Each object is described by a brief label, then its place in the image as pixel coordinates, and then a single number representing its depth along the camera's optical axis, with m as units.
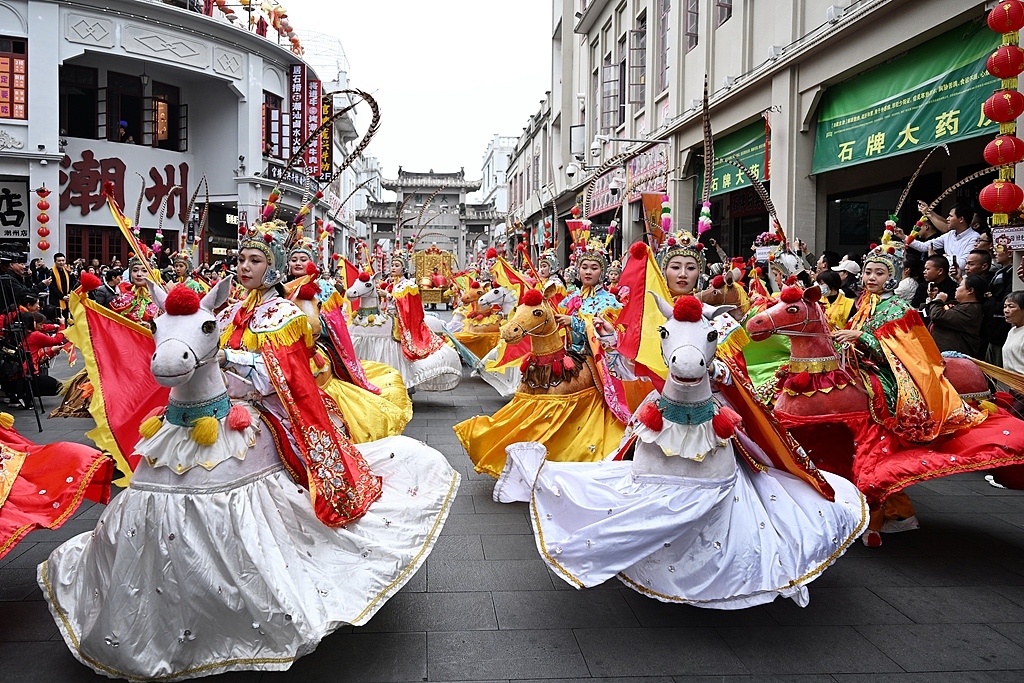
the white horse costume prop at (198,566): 3.01
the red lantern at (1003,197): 6.20
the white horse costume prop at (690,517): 3.53
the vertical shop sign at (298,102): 25.33
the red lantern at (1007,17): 6.06
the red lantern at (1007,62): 6.18
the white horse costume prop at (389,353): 9.55
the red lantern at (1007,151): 6.23
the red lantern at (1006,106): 6.25
